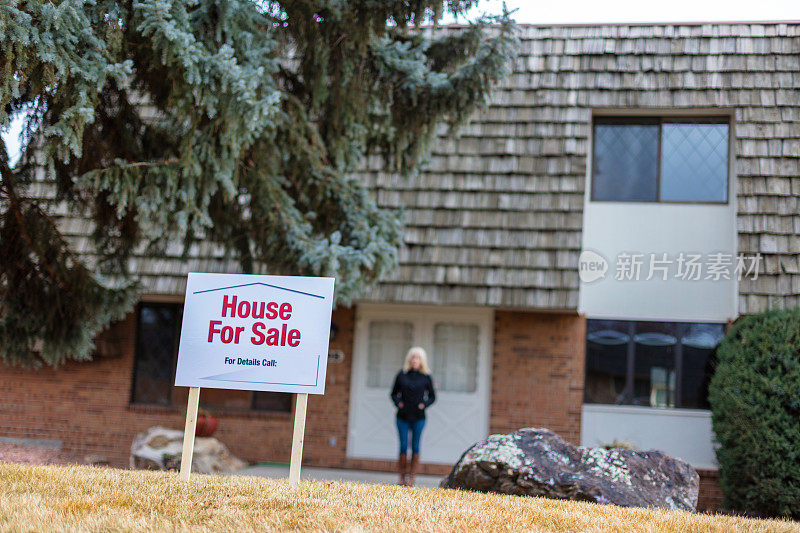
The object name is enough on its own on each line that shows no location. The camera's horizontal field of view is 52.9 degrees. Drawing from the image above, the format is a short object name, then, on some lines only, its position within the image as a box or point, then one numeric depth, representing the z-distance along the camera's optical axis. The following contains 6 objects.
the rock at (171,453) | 9.43
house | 10.26
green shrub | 8.09
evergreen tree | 6.33
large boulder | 6.53
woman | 8.77
